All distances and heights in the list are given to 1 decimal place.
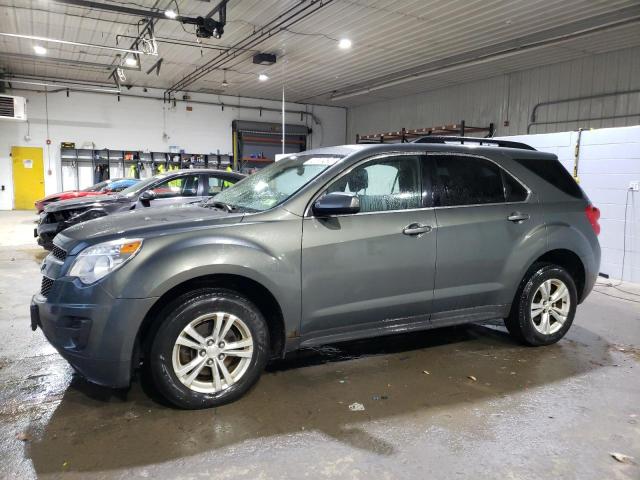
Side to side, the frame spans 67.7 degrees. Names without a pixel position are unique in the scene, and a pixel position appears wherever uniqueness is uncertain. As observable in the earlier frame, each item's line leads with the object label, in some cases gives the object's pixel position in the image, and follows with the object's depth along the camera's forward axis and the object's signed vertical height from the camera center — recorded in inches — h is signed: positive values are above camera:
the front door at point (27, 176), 678.5 +21.6
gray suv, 107.3 -18.0
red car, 427.7 -1.2
